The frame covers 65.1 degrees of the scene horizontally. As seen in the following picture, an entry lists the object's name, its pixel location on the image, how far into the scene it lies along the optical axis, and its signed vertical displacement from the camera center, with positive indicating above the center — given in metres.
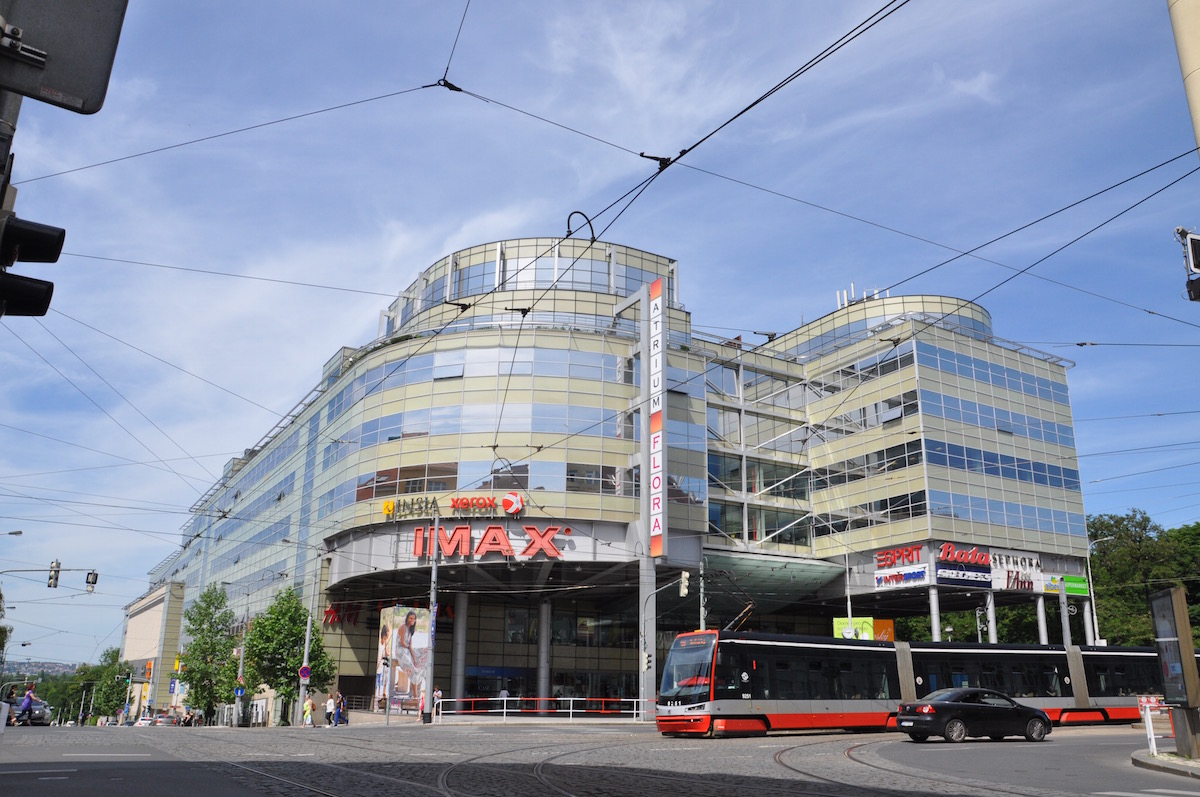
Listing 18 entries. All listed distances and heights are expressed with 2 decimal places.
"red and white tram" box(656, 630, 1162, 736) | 26.95 -0.65
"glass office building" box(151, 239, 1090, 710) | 46.72 +9.50
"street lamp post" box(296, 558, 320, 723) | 43.80 +0.64
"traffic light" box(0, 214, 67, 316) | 5.33 +2.20
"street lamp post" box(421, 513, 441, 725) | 38.66 -0.42
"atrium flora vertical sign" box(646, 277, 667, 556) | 42.50 +10.80
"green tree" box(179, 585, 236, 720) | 65.12 +0.19
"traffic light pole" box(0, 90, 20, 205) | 4.75 +2.63
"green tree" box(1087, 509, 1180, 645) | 63.00 +6.26
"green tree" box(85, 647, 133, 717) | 115.44 -3.96
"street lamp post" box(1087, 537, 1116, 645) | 55.00 +2.50
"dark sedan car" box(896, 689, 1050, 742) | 23.38 -1.44
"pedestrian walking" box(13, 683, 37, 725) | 38.97 -1.96
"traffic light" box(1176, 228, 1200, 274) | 11.12 +4.67
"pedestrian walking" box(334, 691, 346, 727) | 41.19 -2.15
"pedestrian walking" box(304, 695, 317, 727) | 44.47 -2.42
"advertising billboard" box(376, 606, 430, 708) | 40.34 +0.28
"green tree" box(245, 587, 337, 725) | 50.03 +0.45
